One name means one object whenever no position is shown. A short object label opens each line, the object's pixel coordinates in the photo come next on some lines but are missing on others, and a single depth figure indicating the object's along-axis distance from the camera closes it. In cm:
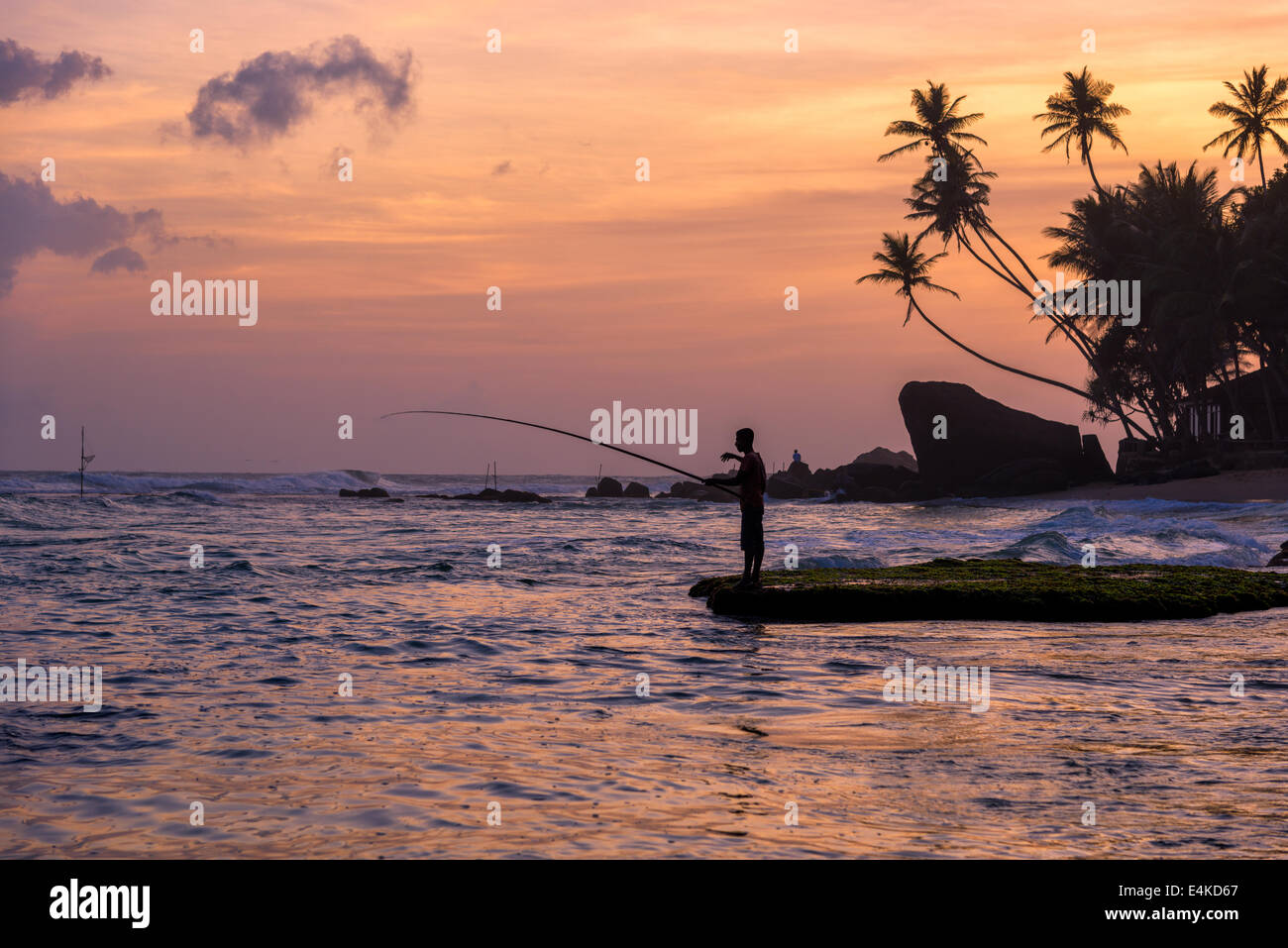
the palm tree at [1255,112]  5053
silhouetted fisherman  1291
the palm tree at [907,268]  6019
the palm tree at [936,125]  5484
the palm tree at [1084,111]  5472
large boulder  5784
